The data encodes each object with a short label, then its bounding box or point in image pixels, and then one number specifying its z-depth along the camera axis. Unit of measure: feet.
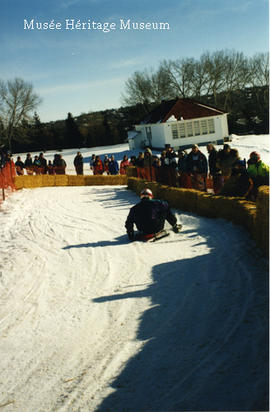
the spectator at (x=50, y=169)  78.68
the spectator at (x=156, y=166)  50.14
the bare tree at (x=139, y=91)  212.43
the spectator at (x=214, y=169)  41.01
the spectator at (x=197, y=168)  41.82
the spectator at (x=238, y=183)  30.55
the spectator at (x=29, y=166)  77.92
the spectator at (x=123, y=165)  76.19
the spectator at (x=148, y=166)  53.06
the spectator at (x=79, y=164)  76.23
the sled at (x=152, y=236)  28.89
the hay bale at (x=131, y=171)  63.16
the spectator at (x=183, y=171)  43.92
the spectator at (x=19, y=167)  76.64
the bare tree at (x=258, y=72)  218.89
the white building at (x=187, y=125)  133.90
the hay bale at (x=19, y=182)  65.80
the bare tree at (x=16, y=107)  134.88
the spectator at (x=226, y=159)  37.23
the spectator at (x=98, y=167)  78.15
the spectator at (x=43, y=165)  78.27
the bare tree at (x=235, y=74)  214.69
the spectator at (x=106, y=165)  78.20
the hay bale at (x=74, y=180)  75.36
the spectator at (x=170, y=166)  46.70
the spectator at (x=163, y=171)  48.49
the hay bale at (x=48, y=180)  73.56
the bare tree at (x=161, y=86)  209.97
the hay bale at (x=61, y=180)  74.79
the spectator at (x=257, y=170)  28.12
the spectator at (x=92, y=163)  78.28
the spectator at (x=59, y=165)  77.65
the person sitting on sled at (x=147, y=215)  28.63
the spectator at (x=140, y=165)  58.39
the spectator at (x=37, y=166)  77.61
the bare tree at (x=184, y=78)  207.78
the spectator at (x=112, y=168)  76.45
